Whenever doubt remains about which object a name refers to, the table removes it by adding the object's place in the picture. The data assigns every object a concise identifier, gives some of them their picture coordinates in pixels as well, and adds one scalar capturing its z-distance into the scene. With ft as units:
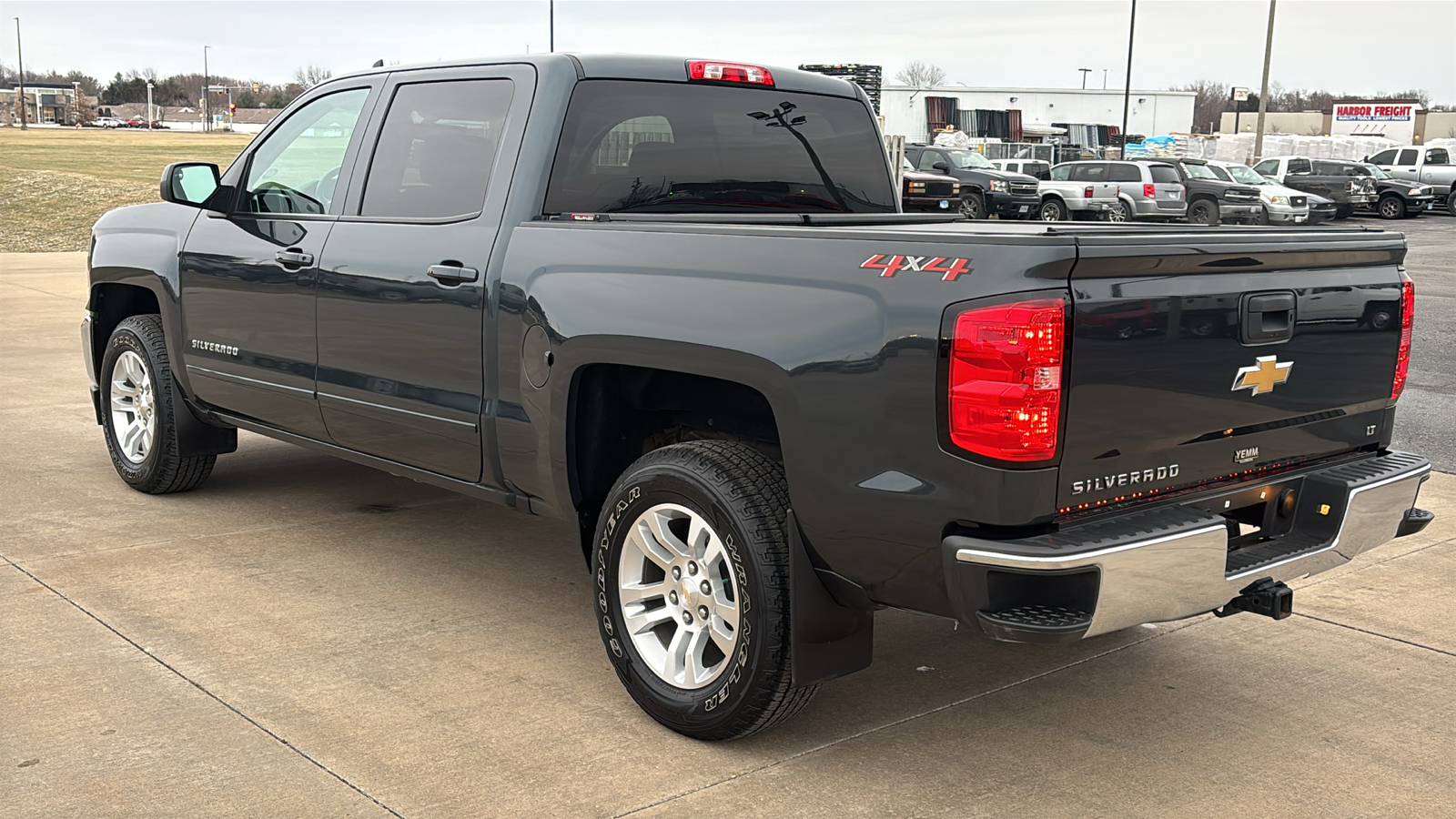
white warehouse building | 258.98
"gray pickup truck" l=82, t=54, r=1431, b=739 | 10.09
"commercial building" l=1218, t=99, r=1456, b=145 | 229.25
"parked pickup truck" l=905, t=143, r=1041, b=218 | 102.73
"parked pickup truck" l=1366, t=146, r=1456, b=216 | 119.85
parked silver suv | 96.53
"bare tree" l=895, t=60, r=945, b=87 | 484.74
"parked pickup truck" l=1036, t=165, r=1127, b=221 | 98.12
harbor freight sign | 228.63
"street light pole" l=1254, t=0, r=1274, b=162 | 136.98
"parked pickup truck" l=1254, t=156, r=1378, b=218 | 113.50
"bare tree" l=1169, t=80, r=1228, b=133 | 436.76
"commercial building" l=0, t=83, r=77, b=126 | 448.65
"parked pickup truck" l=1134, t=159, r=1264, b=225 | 97.76
